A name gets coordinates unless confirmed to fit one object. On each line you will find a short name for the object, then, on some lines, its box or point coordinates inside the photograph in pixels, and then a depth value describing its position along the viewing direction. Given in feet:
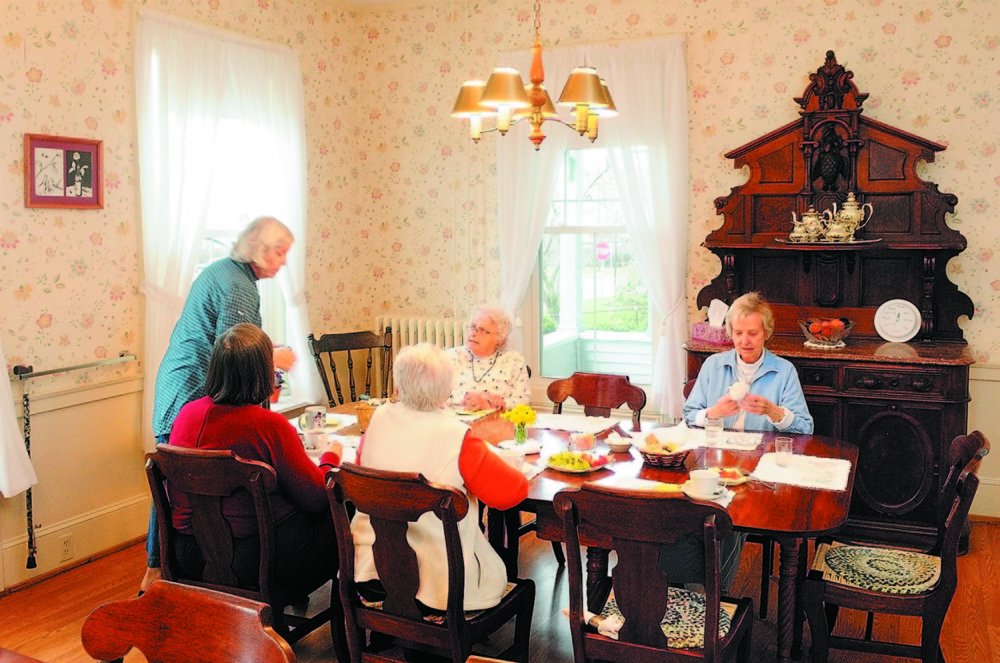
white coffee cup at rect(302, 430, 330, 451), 10.06
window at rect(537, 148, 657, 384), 17.01
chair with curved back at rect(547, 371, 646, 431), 12.80
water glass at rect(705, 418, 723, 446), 10.28
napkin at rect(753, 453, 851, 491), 8.89
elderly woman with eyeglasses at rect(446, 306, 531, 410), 13.14
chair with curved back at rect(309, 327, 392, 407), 16.51
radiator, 17.95
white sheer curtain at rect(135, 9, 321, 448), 13.78
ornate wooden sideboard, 13.33
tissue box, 14.99
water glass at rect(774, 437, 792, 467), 9.43
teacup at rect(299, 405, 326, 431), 10.76
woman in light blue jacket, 11.05
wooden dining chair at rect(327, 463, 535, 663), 7.50
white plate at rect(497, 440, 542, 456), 10.17
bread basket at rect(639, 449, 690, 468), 9.48
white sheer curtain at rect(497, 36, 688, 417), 15.92
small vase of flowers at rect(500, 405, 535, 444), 10.44
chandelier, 9.24
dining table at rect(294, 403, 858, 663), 7.89
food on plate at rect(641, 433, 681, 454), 9.61
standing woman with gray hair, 11.50
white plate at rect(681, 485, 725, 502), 8.23
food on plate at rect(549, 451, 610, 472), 9.48
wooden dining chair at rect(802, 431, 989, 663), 8.18
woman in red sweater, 8.72
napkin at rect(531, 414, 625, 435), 11.36
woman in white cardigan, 8.18
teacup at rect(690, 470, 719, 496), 8.18
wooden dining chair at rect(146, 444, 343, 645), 8.25
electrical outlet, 12.89
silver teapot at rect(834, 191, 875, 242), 14.21
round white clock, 14.40
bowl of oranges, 13.97
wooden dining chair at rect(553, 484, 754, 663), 6.84
